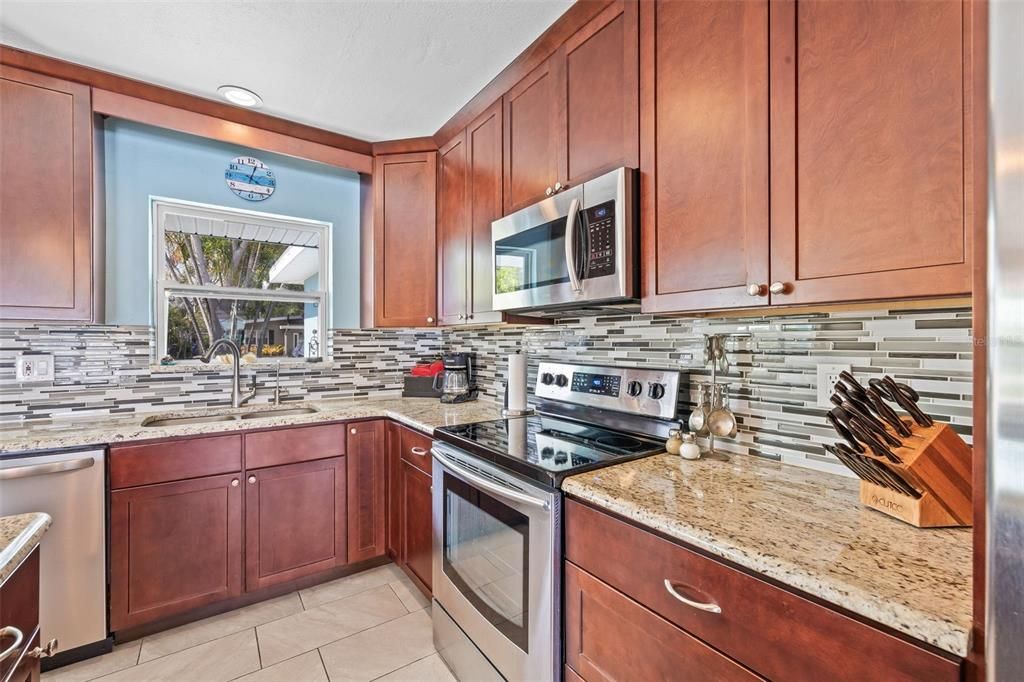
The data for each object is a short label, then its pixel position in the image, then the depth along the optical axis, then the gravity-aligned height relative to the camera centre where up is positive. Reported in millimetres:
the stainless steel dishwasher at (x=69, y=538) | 1619 -766
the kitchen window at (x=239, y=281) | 2312 +316
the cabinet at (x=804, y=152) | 809 +411
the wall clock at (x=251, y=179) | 2449 +885
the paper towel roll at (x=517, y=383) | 2119 -219
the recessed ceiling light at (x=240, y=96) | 2062 +1146
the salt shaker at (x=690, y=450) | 1369 -347
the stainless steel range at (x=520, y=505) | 1248 -542
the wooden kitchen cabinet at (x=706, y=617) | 674 -518
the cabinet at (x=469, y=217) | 2068 +605
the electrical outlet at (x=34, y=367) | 1972 -138
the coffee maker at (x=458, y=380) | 2697 -264
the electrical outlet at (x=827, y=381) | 1225 -120
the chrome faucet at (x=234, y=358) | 2383 -119
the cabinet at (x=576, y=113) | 1423 +818
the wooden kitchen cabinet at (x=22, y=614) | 689 -479
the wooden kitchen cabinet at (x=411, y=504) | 2000 -803
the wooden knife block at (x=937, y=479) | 873 -281
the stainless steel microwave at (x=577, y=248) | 1376 +311
